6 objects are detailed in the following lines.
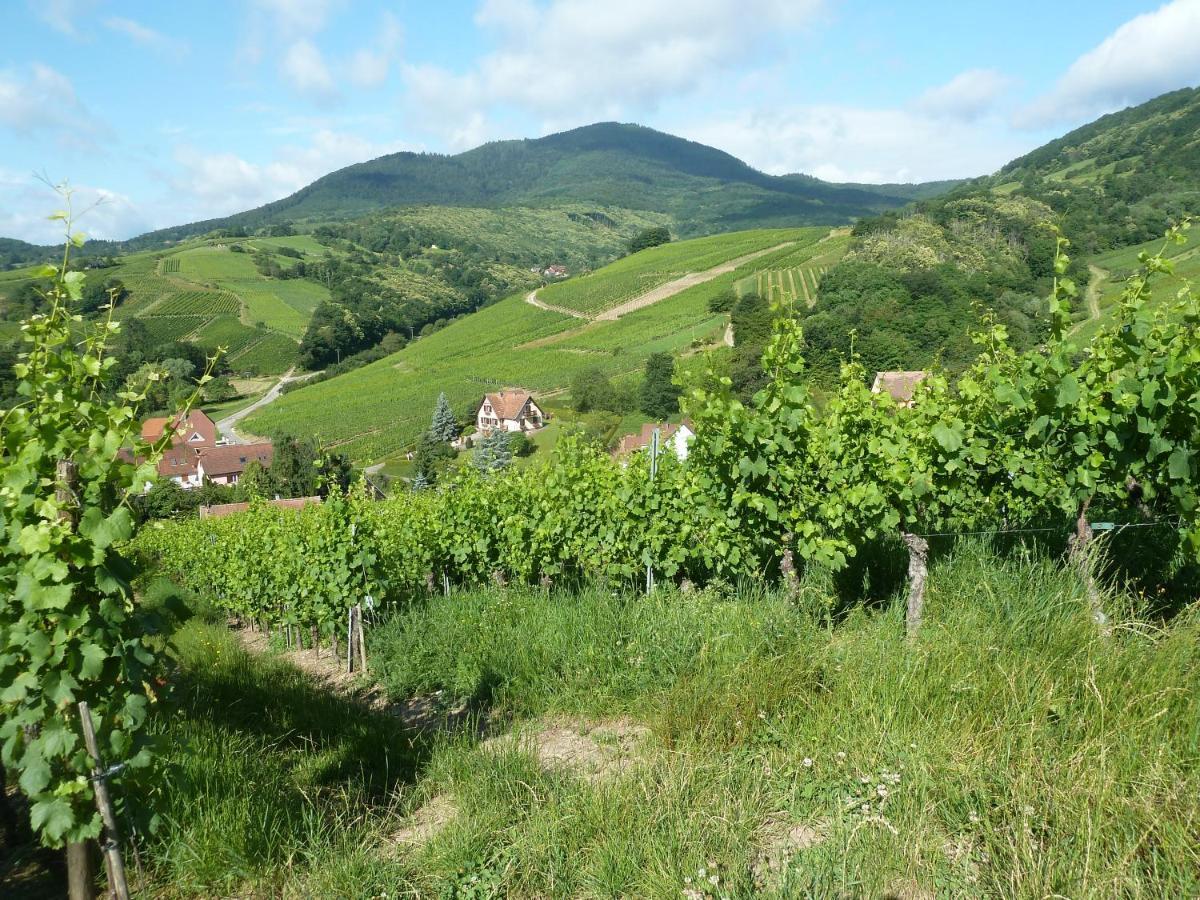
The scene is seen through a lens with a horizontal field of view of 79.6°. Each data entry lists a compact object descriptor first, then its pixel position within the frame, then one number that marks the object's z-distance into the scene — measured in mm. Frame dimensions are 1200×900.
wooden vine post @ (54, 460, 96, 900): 2795
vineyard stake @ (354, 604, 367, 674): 8781
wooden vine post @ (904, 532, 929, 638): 5098
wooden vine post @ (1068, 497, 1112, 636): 4204
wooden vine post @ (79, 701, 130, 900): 2832
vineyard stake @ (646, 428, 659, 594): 7191
